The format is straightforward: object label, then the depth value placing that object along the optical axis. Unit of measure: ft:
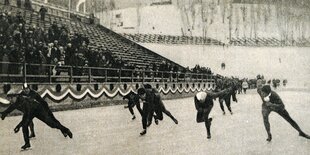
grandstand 39.26
